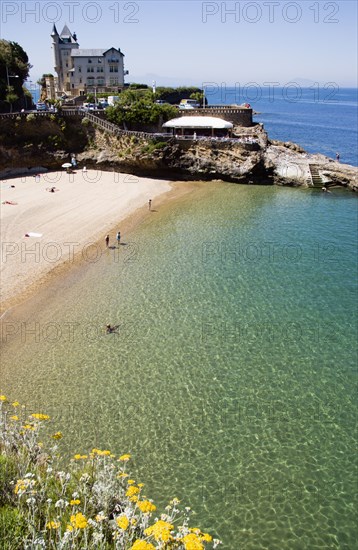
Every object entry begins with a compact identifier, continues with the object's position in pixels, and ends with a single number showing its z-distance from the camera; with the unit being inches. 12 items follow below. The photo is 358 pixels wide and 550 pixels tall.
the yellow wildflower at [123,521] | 294.2
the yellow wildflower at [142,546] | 269.3
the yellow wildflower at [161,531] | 285.3
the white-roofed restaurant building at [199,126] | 2204.7
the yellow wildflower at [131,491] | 349.3
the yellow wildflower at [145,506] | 320.3
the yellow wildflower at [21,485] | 348.2
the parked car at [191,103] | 2735.7
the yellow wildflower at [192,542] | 276.7
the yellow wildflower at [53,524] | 318.1
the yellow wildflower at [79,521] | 295.6
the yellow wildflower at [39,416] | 419.7
